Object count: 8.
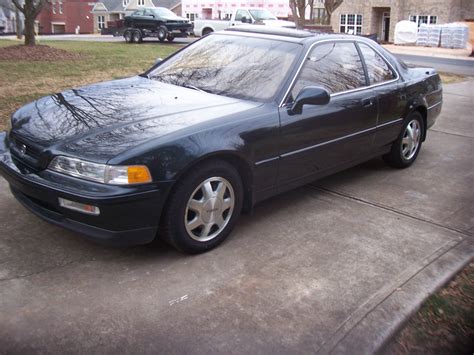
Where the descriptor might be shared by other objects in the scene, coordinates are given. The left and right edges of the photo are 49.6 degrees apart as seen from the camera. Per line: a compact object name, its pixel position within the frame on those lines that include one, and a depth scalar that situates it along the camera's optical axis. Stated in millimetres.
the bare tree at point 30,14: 13250
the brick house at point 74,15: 73062
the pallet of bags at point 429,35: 31891
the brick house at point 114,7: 67188
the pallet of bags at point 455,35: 30453
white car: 25203
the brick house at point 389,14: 35978
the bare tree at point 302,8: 27250
